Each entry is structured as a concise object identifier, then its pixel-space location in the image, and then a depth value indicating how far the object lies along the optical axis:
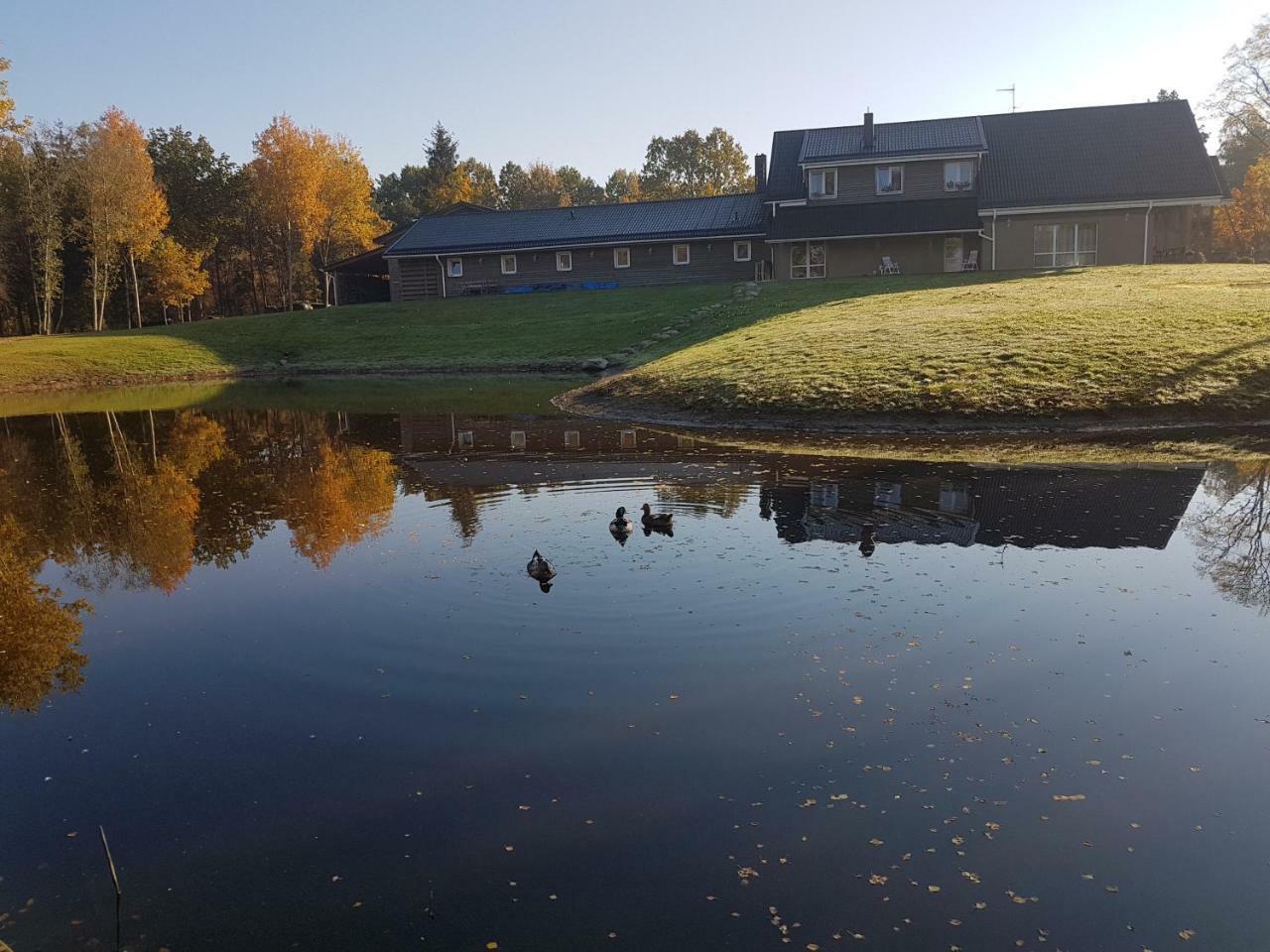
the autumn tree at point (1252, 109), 66.94
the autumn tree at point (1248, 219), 68.50
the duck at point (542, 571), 11.79
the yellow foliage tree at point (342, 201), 75.12
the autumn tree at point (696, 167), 100.81
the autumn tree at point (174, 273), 67.56
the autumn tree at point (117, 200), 60.72
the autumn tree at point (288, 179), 69.56
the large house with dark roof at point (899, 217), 47.84
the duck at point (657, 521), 13.97
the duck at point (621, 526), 13.66
